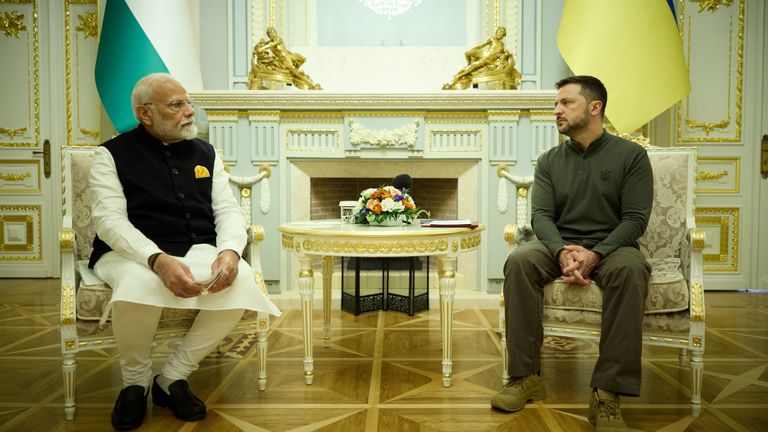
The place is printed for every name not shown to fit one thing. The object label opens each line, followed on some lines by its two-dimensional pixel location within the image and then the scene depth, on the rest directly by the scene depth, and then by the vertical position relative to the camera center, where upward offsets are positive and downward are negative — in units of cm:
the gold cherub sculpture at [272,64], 420 +106
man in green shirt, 193 -18
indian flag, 420 +118
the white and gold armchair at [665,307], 207 -40
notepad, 253 -10
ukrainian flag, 390 +103
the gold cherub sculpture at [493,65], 421 +107
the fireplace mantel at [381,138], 415 +49
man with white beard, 195 -18
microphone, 317 +12
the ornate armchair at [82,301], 204 -38
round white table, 228 -19
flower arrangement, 262 -2
